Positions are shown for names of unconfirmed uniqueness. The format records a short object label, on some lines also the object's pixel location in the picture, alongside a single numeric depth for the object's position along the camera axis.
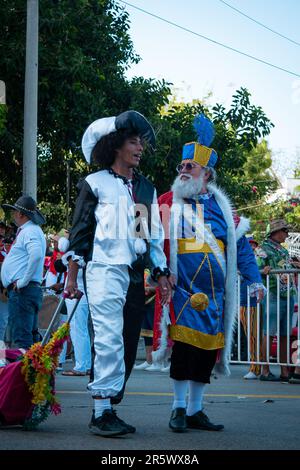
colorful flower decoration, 6.19
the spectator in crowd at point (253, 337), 12.11
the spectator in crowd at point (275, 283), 11.78
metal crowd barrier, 11.60
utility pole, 16.89
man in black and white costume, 5.95
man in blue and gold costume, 6.59
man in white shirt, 10.04
